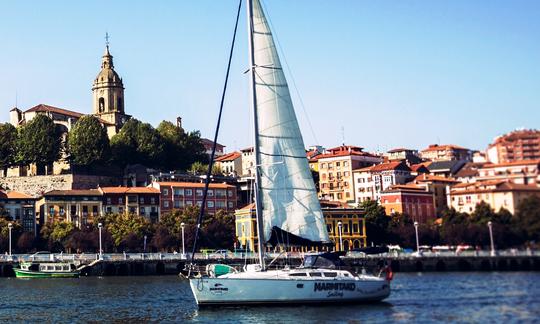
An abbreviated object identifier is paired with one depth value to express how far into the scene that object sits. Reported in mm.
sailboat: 38906
